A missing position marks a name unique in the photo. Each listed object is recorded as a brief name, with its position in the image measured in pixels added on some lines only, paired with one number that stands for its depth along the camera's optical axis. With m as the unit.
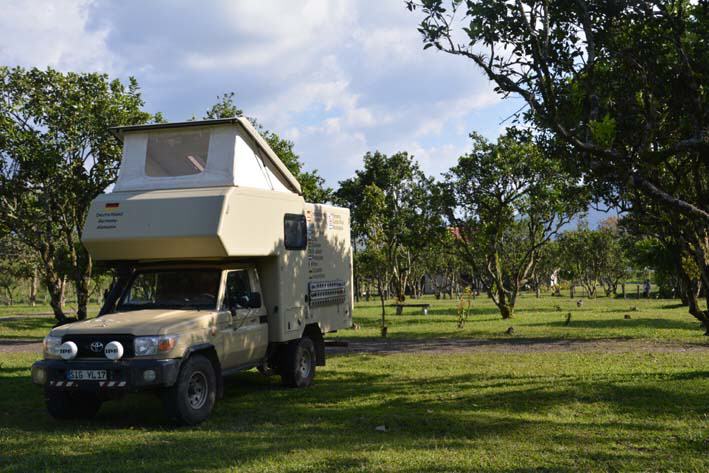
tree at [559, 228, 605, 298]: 60.50
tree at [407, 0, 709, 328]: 9.41
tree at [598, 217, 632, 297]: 60.59
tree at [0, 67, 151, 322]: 21.23
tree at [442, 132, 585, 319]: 26.77
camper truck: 8.70
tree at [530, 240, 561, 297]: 62.34
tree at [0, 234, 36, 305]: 41.23
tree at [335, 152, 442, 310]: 32.97
